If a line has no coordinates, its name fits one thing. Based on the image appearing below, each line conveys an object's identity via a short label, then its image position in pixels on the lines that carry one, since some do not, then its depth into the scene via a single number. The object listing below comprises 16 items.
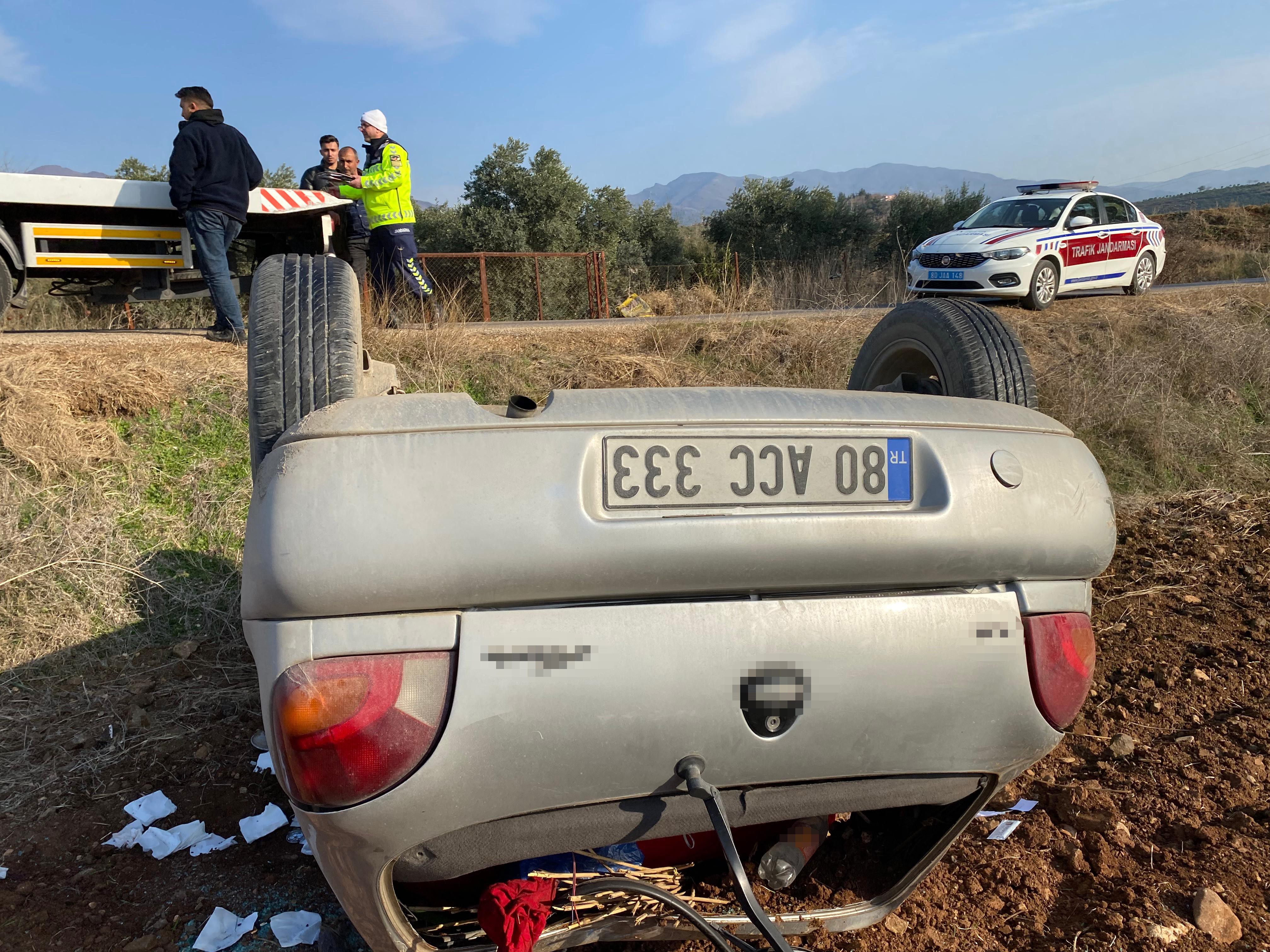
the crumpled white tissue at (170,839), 2.59
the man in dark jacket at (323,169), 8.85
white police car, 11.18
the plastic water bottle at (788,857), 1.85
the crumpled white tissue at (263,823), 2.63
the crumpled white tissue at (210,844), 2.59
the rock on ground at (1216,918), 1.99
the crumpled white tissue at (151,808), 2.75
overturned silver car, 1.35
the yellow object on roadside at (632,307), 14.04
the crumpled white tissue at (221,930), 2.18
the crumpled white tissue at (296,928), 2.18
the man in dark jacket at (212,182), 6.62
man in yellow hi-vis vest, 8.24
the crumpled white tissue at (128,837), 2.63
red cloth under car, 1.57
